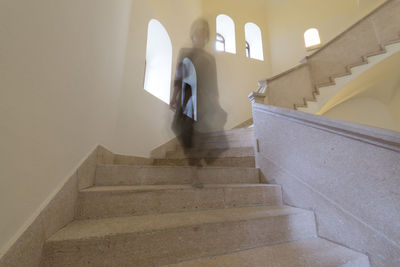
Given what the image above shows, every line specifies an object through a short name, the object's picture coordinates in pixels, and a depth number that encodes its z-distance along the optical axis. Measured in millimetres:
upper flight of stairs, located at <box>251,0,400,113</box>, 3508
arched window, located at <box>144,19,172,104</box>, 3346
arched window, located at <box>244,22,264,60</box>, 6469
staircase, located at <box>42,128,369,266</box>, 847
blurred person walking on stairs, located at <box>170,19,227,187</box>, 1948
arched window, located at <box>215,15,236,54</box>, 5973
